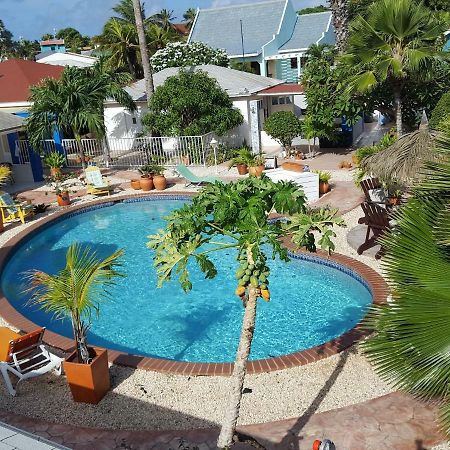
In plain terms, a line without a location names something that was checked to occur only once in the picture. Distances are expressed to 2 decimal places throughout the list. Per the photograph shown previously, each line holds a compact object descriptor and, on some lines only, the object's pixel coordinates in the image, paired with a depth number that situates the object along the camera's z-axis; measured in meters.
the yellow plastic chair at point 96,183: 18.95
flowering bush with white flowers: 31.52
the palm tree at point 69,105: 20.86
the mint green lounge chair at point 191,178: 18.98
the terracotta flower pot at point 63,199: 17.97
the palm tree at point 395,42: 14.79
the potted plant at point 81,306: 6.72
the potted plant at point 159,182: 19.22
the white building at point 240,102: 24.64
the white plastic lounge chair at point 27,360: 7.47
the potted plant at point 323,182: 16.58
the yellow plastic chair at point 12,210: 16.25
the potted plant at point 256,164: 18.92
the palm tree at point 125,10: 42.91
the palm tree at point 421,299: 3.81
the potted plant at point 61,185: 18.03
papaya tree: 4.55
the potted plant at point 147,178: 19.23
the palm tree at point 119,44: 35.81
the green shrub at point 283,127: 22.33
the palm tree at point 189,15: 69.12
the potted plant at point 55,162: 20.56
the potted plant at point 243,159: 19.39
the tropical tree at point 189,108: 22.55
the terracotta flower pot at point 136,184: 19.44
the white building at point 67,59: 44.78
